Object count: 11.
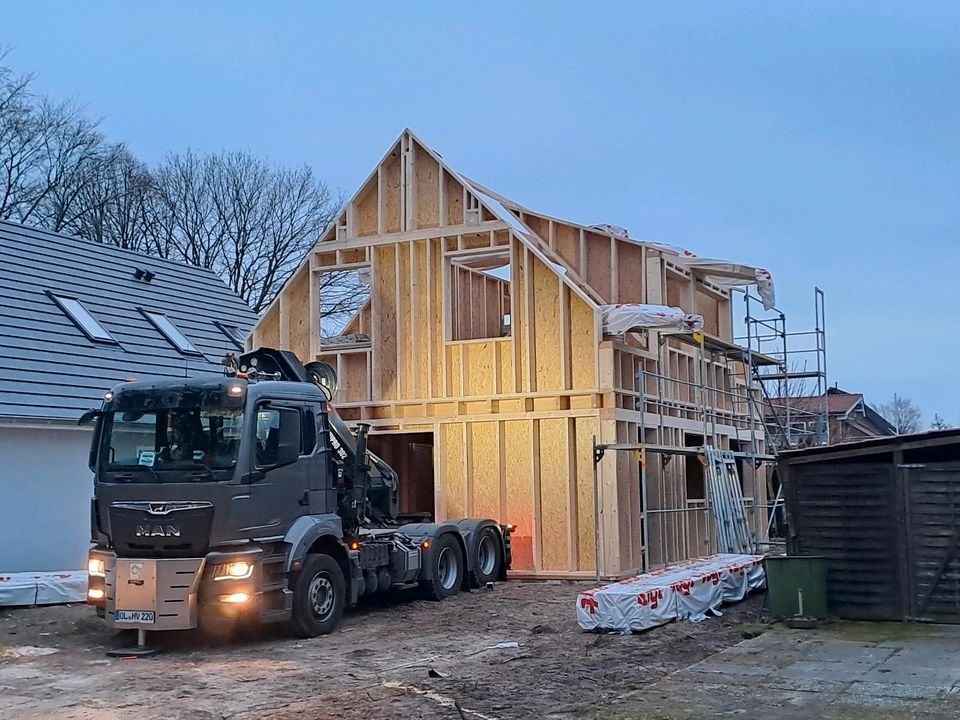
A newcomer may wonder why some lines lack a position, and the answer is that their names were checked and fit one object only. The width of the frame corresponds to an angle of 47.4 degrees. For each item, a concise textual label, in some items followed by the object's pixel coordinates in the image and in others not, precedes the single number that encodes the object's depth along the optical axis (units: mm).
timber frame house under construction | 17922
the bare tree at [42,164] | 35219
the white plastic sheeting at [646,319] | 17203
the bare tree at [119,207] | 38156
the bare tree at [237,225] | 41219
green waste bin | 13047
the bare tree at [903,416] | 75600
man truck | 11852
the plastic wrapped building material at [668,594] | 12438
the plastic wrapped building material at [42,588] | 15086
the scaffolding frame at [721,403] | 18000
